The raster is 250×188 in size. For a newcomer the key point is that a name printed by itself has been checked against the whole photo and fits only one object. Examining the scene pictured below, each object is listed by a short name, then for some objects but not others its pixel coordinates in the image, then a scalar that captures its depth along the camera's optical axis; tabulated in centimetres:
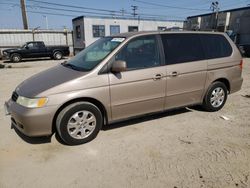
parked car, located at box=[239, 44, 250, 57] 1856
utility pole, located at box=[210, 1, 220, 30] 3360
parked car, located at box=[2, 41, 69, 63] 1766
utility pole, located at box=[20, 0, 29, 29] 2575
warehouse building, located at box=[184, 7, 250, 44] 2858
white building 2655
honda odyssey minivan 335
